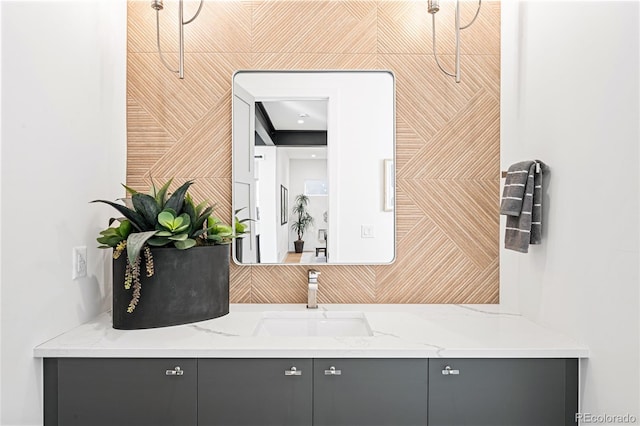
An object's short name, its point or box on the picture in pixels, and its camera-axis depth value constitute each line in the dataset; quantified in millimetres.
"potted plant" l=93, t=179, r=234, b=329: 1471
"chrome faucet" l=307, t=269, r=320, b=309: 1798
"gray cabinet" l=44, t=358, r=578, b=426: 1302
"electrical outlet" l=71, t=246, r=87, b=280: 1506
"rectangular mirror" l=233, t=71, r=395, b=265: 1867
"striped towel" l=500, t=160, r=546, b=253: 1520
